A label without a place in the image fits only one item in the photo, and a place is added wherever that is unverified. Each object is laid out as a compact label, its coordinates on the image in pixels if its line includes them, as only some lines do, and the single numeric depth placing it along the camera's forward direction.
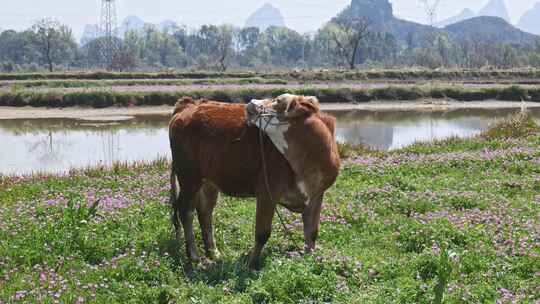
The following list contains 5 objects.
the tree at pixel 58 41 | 108.53
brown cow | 7.86
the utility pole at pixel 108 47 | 105.47
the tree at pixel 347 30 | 96.50
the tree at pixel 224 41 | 101.20
